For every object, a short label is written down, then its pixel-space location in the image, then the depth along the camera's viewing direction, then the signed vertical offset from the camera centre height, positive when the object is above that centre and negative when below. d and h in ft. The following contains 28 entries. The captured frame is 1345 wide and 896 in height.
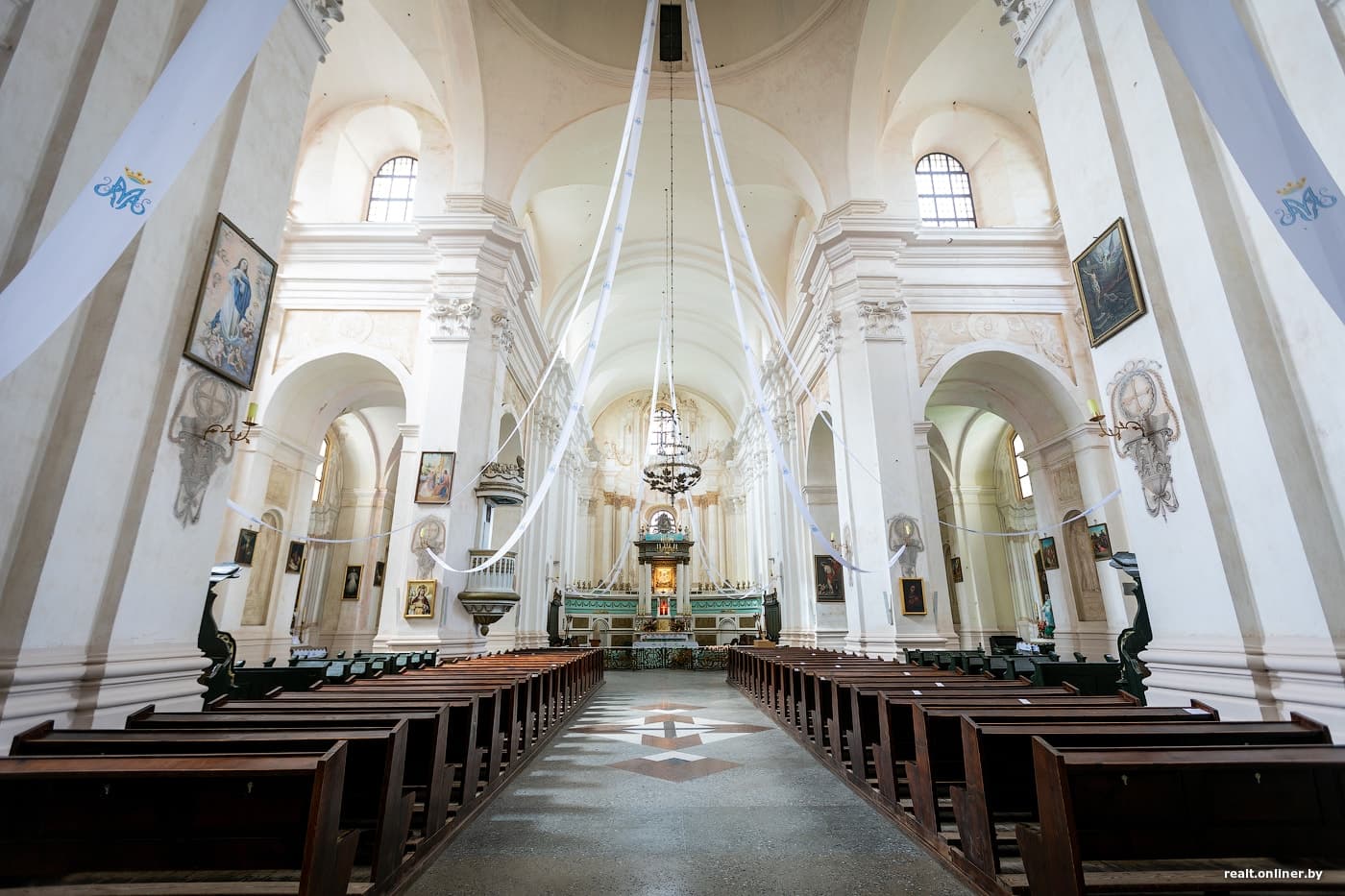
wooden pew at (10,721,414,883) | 6.66 -1.38
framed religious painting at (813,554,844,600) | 39.50 +2.56
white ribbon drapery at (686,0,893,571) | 21.44 +15.12
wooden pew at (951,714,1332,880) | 7.18 -1.37
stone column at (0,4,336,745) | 8.59 +2.95
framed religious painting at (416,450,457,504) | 29.48 +6.64
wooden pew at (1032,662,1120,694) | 19.76 -1.79
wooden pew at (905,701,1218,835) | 8.82 -1.81
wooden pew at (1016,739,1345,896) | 5.82 -1.84
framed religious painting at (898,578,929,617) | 28.55 +0.93
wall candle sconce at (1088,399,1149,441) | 12.18 +3.78
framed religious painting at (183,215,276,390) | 11.33 +5.92
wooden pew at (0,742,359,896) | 5.62 -1.88
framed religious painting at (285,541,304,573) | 34.04 +3.43
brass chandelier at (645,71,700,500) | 44.65 +10.80
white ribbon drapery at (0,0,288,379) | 6.39 +5.04
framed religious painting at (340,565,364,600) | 46.10 +2.75
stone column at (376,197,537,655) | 29.58 +13.57
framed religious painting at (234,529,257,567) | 29.99 +3.56
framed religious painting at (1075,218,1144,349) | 12.37 +6.84
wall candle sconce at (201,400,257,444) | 11.62 +3.55
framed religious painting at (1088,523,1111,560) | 30.04 +3.78
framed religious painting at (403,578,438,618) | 28.19 +0.96
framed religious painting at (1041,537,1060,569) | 33.50 +3.42
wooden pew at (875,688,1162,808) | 10.38 -1.42
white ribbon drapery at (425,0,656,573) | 21.61 +13.53
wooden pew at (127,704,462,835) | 8.41 -1.39
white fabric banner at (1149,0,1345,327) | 7.25 +6.05
